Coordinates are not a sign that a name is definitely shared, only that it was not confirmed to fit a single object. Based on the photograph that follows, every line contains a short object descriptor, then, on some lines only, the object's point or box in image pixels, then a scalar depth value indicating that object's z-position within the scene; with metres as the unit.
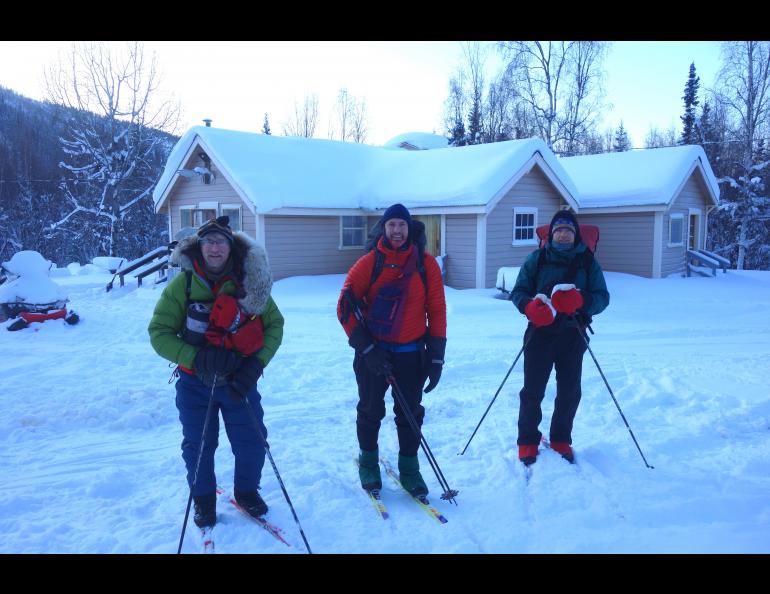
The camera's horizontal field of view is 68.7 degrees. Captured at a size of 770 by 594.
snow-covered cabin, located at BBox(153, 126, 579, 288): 14.20
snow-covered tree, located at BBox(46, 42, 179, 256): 25.42
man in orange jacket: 3.63
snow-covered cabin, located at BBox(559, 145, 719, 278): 16.55
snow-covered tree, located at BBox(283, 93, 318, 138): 42.31
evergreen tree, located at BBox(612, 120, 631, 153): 46.69
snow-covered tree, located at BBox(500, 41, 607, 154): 26.58
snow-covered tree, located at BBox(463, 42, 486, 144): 34.12
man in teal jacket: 4.11
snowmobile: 9.60
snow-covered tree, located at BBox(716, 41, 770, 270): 23.16
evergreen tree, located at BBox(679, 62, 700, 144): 34.50
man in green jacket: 3.19
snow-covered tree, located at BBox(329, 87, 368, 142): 42.78
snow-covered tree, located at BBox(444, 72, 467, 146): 34.66
